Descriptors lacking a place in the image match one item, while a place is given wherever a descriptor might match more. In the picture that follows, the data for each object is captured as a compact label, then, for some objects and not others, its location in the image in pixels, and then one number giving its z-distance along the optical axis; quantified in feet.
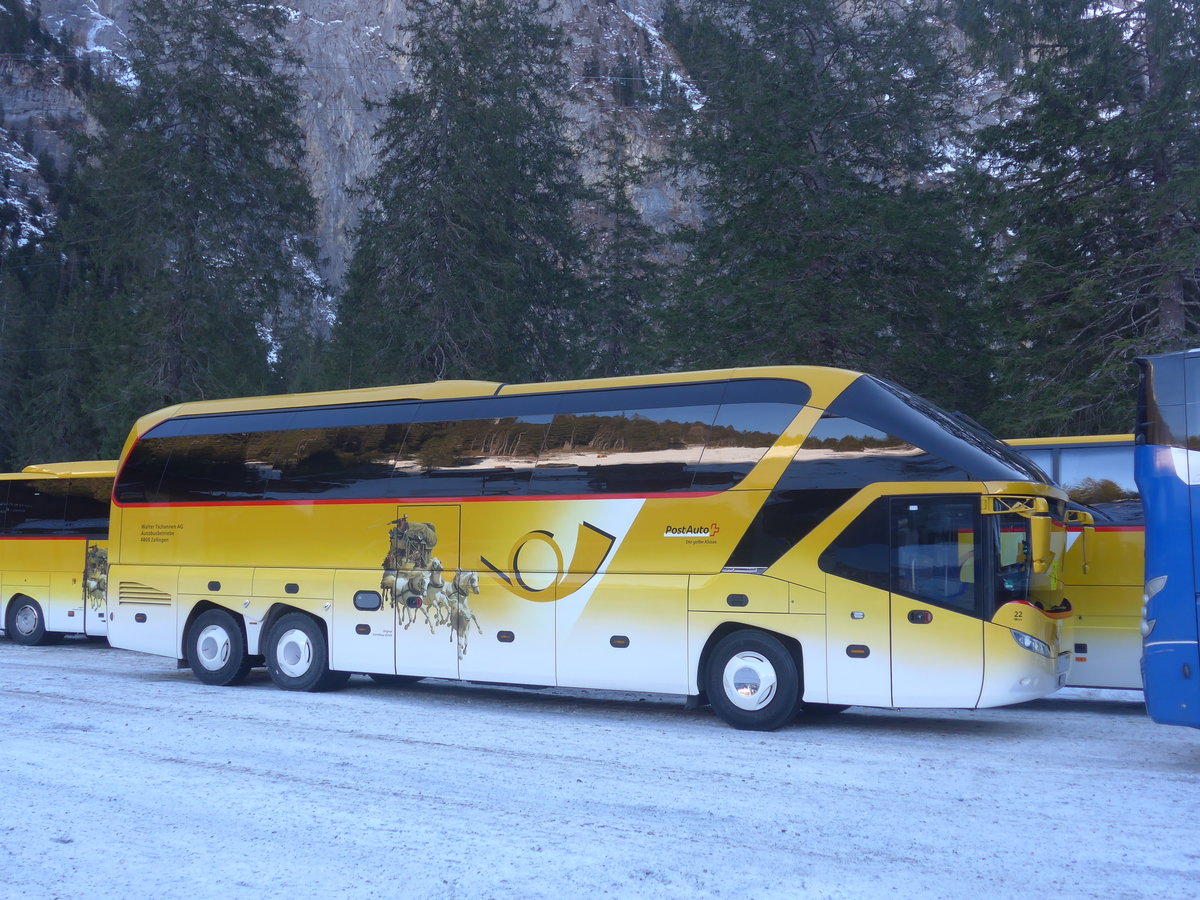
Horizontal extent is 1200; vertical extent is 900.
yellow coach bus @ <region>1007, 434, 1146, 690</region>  41.86
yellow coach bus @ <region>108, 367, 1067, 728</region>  33.12
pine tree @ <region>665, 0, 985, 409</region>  81.76
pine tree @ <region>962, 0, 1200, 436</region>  71.56
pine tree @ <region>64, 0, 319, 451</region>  111.65
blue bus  27.32
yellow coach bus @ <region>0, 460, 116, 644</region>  66.49
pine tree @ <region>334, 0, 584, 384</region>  103.04
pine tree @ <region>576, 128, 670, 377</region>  131.34
